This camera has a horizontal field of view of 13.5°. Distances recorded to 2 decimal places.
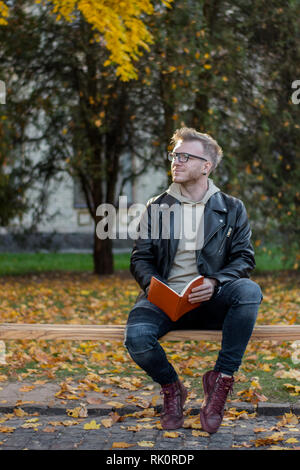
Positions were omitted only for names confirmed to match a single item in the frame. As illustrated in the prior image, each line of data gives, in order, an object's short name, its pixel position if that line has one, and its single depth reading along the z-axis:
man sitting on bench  7.19
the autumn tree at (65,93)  21.16
